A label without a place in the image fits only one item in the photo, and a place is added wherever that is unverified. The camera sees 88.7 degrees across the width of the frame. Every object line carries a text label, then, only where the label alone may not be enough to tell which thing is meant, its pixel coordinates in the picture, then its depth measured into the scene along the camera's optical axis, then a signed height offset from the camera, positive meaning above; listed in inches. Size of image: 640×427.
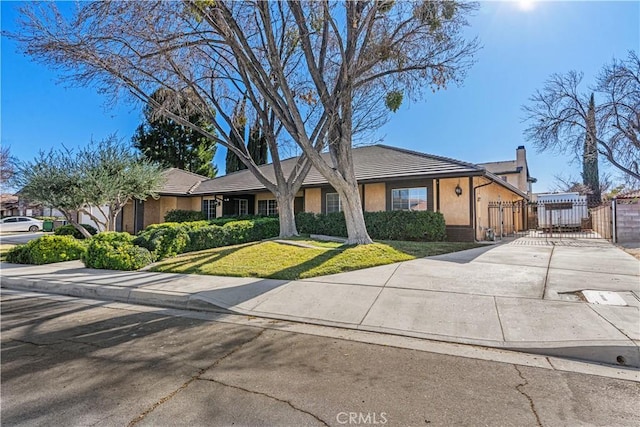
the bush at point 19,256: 428.1 -43.4
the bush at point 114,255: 360.2 -38.4
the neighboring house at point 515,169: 1311.5 +185.1
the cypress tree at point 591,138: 822.5 +190.5
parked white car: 1217.0 -4.4
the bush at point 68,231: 693.3 -19.3
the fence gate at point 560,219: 631.2 -16.3
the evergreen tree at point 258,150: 1208.2 +262.9
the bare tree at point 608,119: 737.0 +231.5
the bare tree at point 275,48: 348.8 +206.9
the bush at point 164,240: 407.2 -26.1
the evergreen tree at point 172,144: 1316.4 +308.3
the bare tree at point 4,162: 1073.5 +210.1
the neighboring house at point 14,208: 1857.8 +87.4
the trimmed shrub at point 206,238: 471.5 -27.6
